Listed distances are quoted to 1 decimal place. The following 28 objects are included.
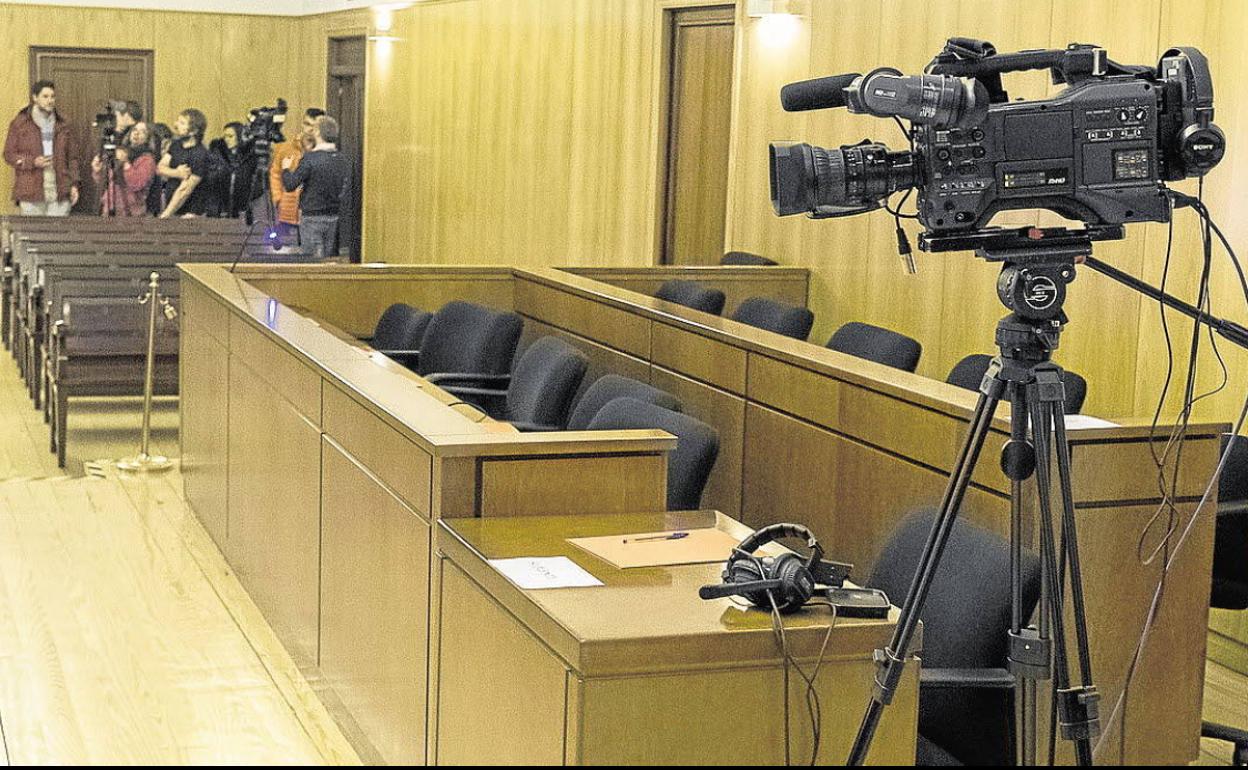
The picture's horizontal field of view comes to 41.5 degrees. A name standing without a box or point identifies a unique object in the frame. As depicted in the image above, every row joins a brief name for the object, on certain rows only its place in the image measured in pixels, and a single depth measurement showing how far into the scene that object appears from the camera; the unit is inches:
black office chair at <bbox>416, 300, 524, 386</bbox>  221.8
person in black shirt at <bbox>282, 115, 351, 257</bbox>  450.9
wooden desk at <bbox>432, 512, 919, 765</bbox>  91.0
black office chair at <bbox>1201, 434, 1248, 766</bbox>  146.1
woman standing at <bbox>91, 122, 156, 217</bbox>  561.9
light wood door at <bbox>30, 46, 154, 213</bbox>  645.9
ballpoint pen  112.9
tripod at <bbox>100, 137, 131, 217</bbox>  556.1
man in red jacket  604.4
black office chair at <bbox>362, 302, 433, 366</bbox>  236.2
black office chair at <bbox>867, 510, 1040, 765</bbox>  110.9
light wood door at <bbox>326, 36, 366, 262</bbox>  580.4
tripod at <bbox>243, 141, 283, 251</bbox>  305.2
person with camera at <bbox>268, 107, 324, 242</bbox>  479.2
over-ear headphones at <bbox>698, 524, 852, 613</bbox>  96.5
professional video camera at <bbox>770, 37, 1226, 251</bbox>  100.9
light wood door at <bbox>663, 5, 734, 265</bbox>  340.5
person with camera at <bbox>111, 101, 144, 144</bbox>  575.5
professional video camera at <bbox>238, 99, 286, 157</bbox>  366.4
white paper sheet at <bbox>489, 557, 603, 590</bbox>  101.1
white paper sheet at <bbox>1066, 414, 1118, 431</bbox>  128.6
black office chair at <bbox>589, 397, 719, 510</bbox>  143.1
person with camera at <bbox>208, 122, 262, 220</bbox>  569.6
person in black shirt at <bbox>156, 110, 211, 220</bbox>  550.6
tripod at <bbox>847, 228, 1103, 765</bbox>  101.8
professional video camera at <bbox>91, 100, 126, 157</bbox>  555.8
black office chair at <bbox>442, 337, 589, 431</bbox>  187.9
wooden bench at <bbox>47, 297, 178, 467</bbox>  288.2
